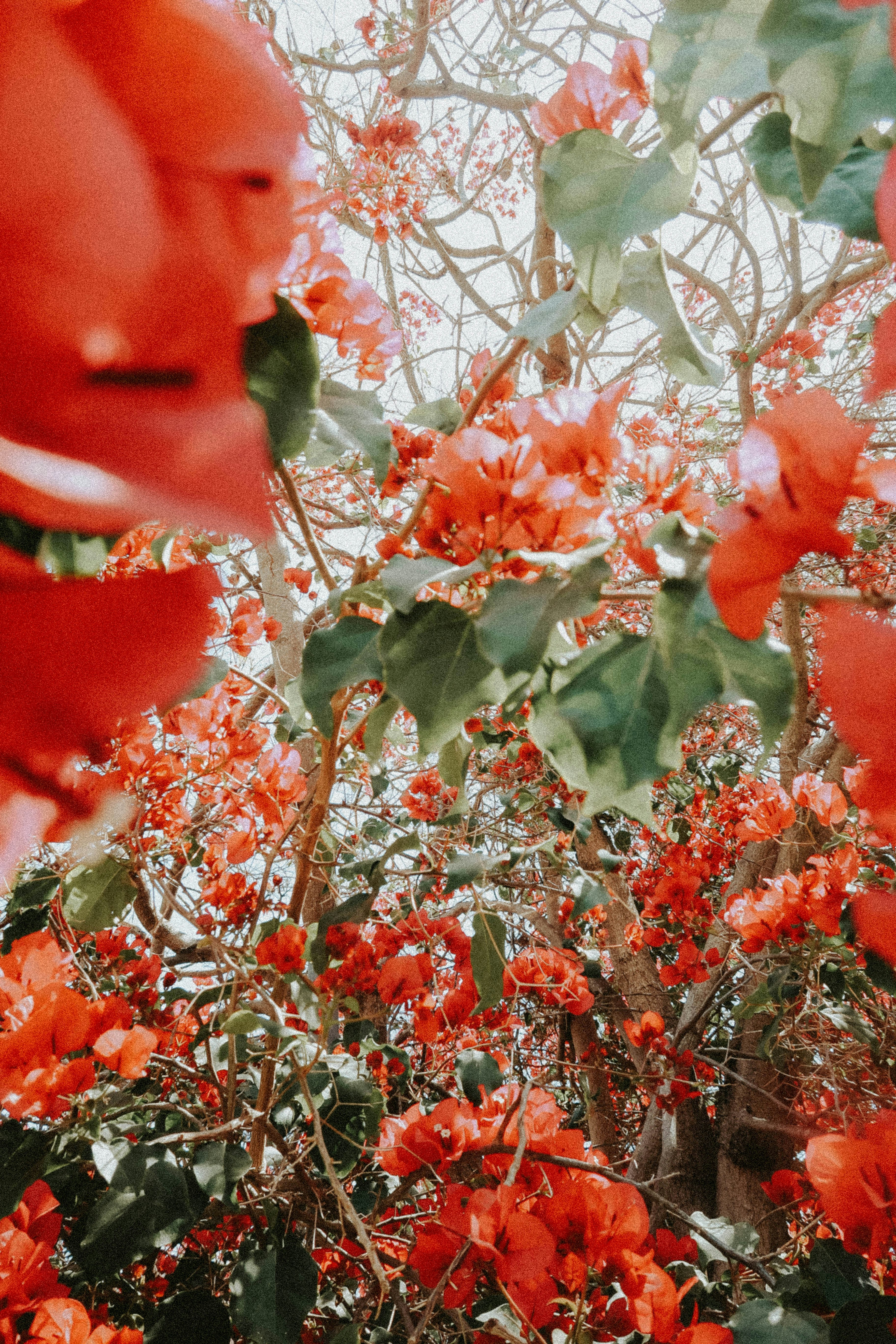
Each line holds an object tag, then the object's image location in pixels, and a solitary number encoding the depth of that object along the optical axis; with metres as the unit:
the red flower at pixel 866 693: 0.15
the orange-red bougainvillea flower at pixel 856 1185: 0.48
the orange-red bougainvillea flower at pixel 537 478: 0.40
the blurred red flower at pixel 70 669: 0.10
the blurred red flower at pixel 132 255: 0.10
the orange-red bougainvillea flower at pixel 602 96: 0.47
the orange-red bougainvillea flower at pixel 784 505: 0.24
